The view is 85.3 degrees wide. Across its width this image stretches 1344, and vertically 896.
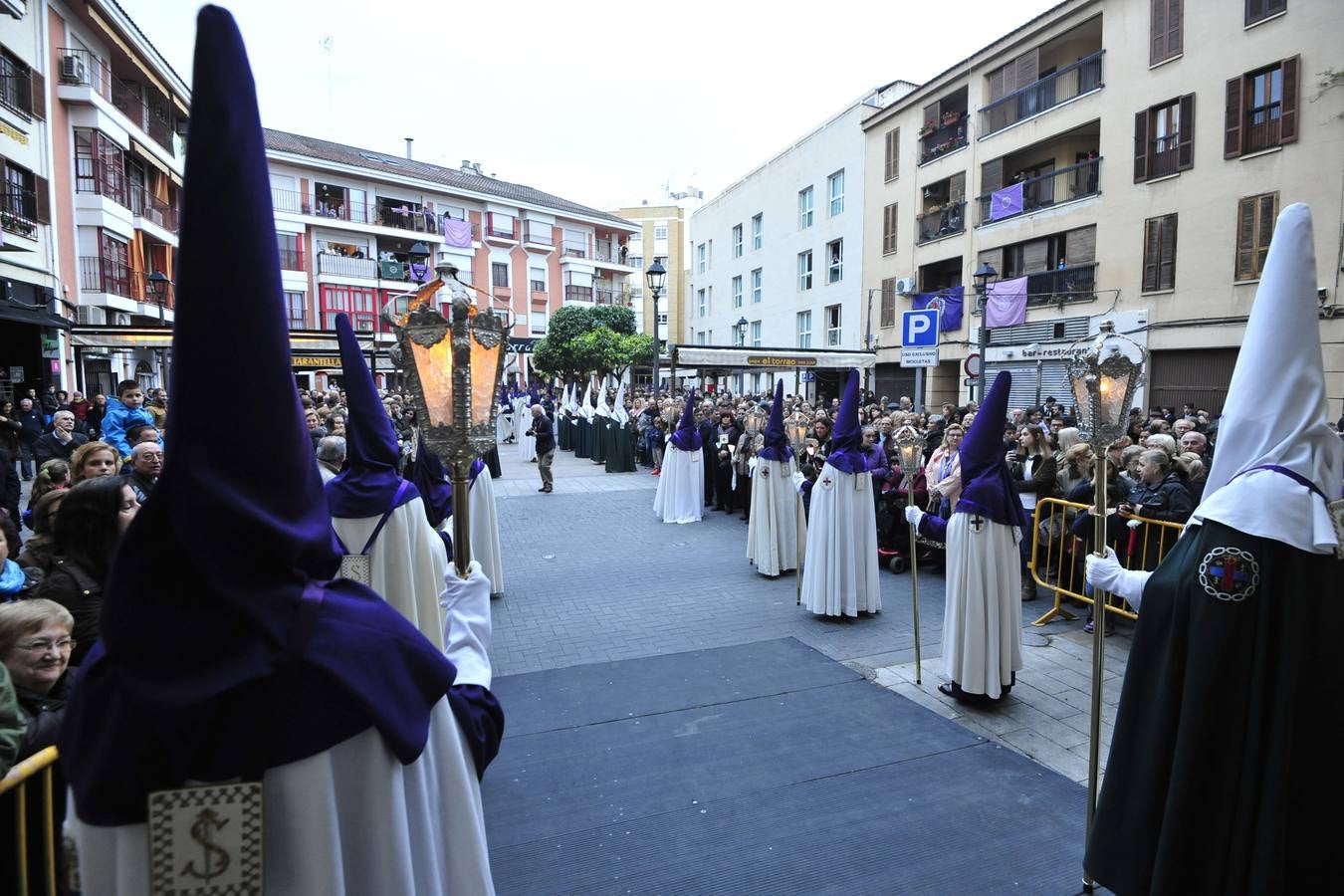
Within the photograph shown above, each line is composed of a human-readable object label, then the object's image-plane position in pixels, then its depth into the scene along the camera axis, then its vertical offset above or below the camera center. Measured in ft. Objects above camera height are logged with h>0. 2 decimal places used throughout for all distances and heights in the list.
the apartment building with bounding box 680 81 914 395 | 103.60 +23.26
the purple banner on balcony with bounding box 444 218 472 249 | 123.36 +27.06
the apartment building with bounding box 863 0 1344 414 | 54.44 +19.36
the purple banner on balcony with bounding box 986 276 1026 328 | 75.20 +8.82
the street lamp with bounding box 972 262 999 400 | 51.11 +8.03
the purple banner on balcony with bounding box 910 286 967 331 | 83.87 +9.43
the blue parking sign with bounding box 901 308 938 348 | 52.42 +4.17
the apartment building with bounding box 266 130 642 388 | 138.41 +32.57
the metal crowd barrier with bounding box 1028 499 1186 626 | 22.30 -5.47
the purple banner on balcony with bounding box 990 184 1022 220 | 77.61 +19.86
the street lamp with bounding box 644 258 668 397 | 59.11 +9.25
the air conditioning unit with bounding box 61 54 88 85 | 70.08 +30.65
